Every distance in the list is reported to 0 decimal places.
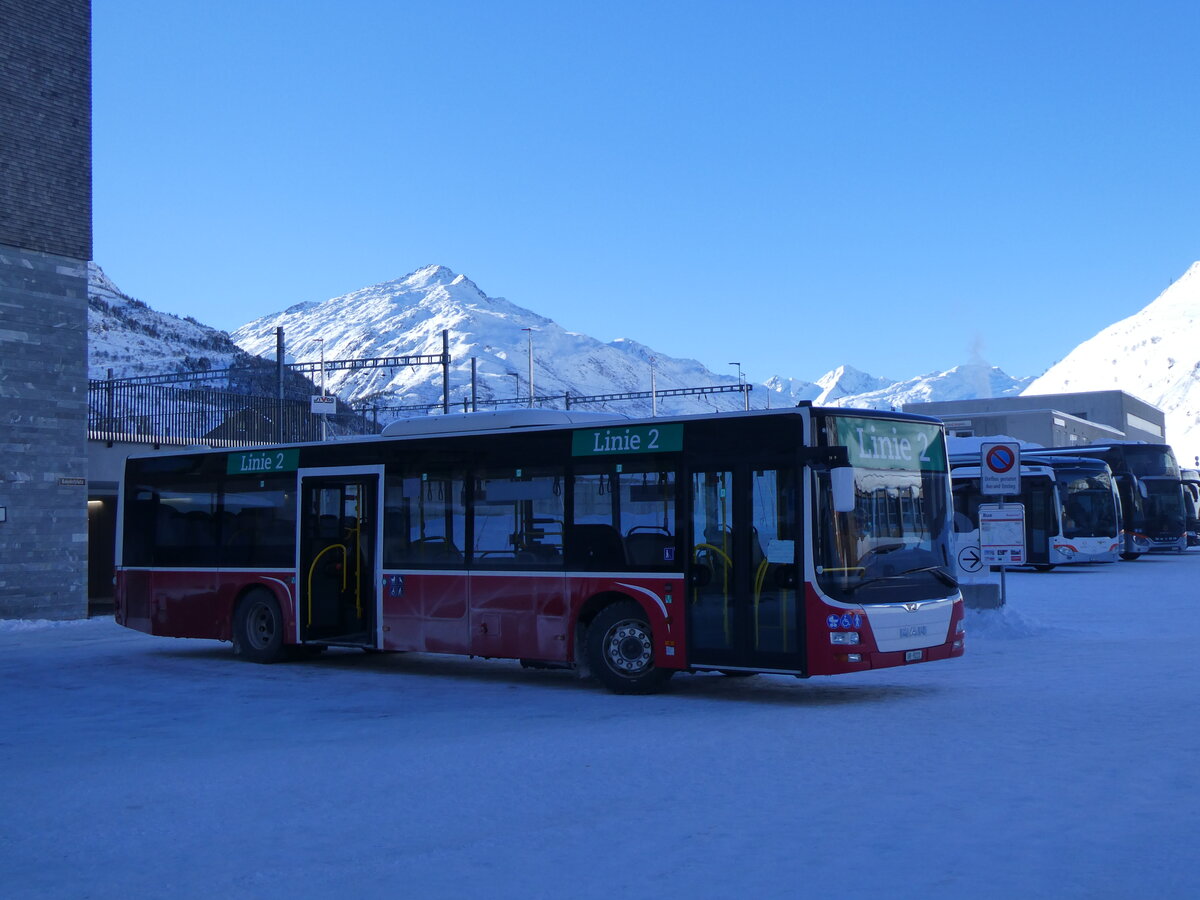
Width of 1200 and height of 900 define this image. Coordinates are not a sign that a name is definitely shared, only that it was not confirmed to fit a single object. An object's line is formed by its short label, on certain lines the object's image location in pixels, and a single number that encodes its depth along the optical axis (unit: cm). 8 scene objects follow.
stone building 2333
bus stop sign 1964
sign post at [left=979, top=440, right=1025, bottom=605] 1970
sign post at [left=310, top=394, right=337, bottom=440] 2798
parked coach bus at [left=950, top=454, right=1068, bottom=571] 3650
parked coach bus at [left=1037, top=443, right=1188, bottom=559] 4281
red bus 1203
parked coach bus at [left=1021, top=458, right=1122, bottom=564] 3750
